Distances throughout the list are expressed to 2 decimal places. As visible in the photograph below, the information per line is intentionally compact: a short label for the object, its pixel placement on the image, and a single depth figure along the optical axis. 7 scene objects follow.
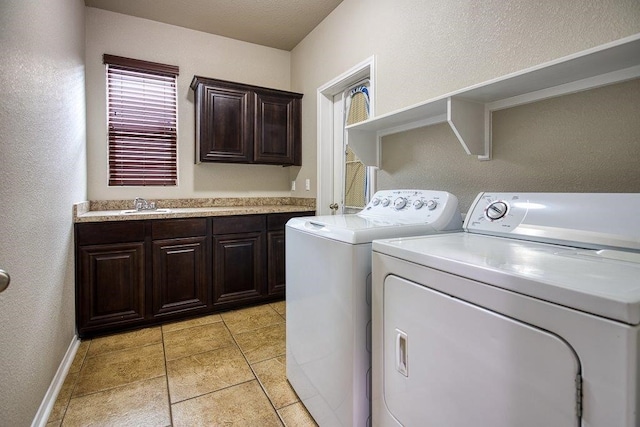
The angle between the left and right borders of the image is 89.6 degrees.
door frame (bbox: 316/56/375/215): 3.05
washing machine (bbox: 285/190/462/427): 1.18
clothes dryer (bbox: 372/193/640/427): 0.56
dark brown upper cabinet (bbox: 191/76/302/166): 2.91
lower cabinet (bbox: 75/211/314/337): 2.30
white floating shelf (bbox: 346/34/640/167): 1.00
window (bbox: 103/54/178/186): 2.85
